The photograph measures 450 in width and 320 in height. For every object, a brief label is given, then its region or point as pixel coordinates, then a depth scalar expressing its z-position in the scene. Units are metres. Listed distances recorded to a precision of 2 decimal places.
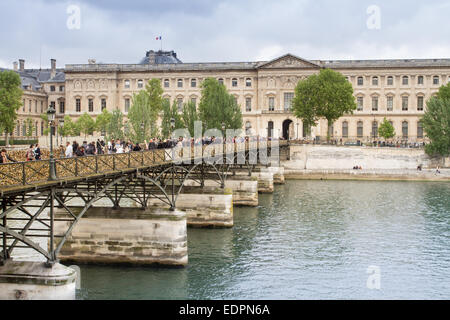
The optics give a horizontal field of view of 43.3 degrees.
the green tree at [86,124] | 103.81
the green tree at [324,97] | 91.81
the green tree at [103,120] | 100.28
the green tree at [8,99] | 84.31
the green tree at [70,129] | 101.94
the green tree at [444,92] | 92.00
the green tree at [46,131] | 98.07
